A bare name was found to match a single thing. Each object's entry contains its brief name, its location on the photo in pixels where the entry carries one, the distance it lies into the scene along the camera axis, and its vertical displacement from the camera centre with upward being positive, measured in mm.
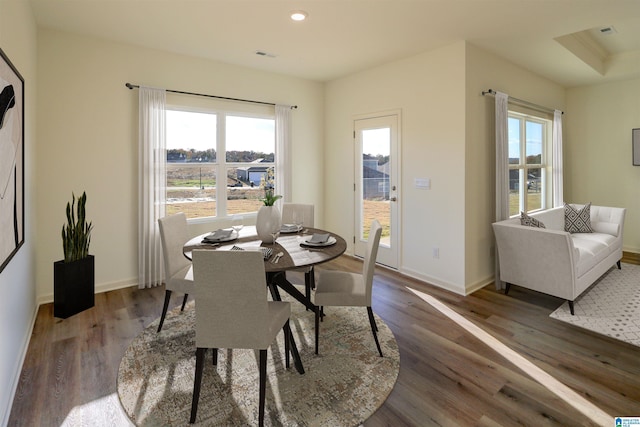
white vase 2611 -25
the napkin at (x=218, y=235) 2641 -130
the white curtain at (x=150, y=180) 3742 +440
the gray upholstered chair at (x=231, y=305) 1727 -455
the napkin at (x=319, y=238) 2643 -155
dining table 2225 -222
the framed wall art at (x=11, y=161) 1794 +357
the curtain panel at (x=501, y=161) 3815 +646
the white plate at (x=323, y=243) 2584 -188
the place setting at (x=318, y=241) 2584 -175
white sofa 3133 -410
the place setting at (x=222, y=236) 2637 -137
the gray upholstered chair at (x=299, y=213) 3787 +62
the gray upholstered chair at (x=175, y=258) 2699 -328
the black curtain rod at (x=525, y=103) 3746 +1473
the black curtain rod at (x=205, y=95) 3661 +1530
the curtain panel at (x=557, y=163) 5133 +840
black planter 3039 -612
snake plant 3105 -153
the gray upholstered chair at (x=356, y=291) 2449 -529
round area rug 1861 -1026
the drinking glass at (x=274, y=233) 2639 -112
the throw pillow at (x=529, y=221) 3662 -36
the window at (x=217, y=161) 4121 +756
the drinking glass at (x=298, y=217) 3807 +18
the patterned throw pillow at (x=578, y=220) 4523 -34
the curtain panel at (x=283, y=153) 4836 +943
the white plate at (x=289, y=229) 3049 -94
